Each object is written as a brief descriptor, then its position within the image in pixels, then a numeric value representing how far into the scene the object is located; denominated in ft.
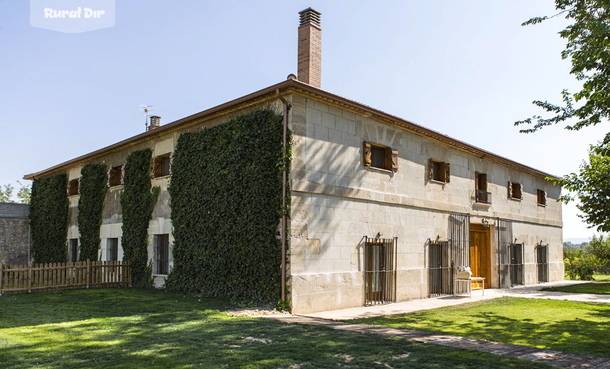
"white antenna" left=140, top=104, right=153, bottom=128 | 71.72
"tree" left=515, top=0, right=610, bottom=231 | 28.17
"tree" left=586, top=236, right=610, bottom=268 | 99.45
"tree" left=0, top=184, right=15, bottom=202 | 205.57
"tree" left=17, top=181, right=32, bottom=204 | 198.72
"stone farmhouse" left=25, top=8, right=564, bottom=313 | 37.93
